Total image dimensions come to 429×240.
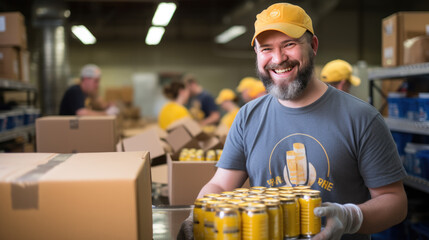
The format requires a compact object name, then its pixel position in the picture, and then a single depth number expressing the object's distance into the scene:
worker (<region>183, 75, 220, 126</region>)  7.68
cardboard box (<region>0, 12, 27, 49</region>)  5.47
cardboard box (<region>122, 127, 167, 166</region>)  3.15
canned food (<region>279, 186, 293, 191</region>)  1.46
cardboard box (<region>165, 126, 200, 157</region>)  3.61
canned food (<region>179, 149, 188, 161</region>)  3.04
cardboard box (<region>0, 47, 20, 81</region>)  5.56
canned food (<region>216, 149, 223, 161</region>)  3.05
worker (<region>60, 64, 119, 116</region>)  5.20
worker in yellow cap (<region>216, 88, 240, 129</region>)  7.49
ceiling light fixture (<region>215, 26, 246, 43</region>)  12.91
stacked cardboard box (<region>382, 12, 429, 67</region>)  4.64
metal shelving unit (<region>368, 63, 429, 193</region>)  4.00
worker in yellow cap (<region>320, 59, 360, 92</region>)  3.81
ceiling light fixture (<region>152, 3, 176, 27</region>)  5.51
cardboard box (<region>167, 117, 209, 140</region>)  3.80
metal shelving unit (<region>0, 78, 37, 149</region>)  5.14
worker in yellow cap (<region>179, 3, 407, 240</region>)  1.65
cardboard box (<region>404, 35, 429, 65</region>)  4.25
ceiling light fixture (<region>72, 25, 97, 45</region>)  8.21
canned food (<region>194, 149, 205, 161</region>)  3.01
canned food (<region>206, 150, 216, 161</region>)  2.97
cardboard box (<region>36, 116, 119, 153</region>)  3.17
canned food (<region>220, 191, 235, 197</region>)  1.42
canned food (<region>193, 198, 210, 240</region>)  1.28
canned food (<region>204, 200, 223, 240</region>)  1.21
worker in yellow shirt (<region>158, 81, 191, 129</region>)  5.77
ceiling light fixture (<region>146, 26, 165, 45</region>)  7.64
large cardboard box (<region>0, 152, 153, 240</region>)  1.07
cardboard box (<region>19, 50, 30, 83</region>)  5.99
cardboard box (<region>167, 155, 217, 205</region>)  2.54
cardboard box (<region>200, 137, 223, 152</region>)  3.60
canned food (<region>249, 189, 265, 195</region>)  1.43
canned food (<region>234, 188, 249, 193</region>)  1.50
